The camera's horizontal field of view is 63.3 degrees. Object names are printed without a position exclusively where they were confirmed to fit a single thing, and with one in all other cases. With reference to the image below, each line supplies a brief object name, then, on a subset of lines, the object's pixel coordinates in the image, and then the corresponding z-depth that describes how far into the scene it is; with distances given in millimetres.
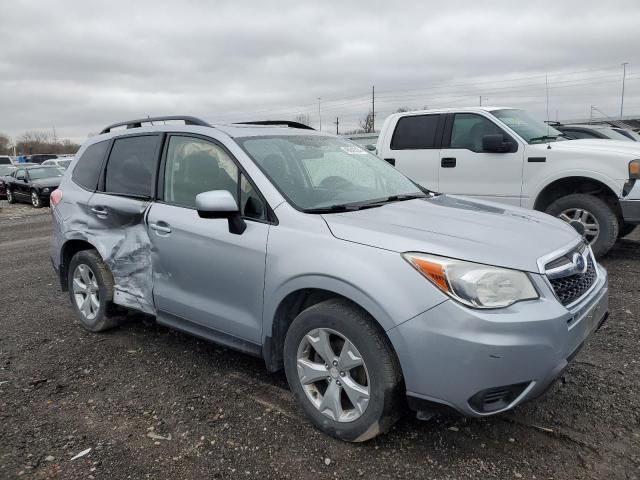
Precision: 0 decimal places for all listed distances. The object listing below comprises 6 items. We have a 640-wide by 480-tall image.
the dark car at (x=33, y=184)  17609
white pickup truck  5969
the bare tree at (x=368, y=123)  65125
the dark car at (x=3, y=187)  20045
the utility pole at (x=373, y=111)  60662
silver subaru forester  2361
